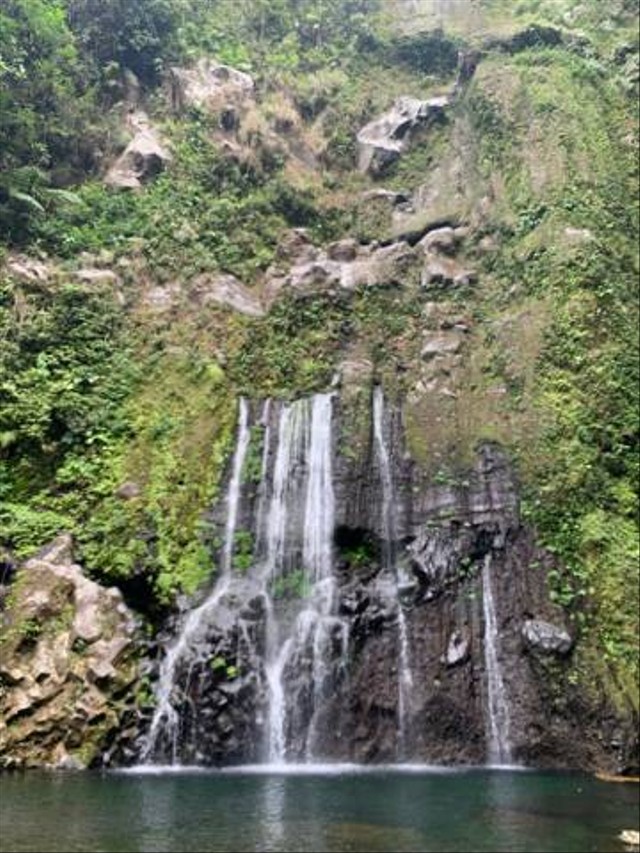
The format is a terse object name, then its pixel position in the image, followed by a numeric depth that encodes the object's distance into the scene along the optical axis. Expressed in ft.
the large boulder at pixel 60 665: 44.52
